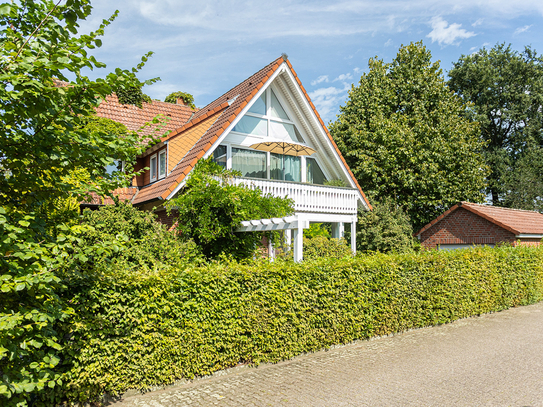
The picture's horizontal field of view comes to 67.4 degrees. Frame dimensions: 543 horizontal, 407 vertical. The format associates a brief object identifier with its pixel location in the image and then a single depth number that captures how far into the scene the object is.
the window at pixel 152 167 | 16.14
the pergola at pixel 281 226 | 10.40
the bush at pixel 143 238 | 9.21
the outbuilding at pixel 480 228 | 19.30
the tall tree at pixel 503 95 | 35.25
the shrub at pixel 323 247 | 15.34
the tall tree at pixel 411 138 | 24.94
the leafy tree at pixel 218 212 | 11.02
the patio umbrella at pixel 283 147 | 15.64
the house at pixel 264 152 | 14.45
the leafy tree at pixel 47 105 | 3.78
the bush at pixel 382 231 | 20.61
